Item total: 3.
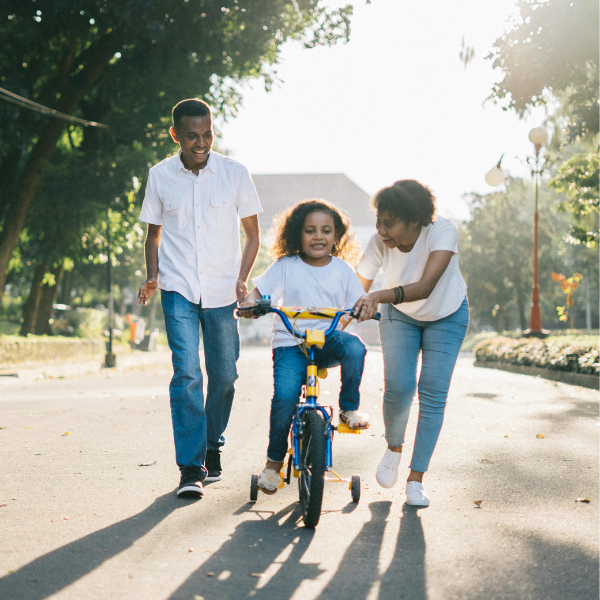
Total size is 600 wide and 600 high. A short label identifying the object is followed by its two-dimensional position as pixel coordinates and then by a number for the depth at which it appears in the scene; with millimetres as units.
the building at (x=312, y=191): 84250
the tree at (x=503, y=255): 40312
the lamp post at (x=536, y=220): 20406
